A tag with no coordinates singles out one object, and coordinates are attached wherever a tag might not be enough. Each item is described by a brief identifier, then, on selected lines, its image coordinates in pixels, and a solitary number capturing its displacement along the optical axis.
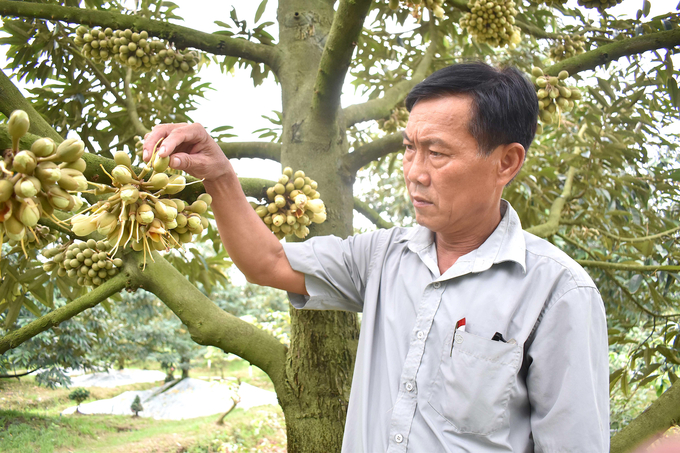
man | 1.25
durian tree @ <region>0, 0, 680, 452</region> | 1.86
